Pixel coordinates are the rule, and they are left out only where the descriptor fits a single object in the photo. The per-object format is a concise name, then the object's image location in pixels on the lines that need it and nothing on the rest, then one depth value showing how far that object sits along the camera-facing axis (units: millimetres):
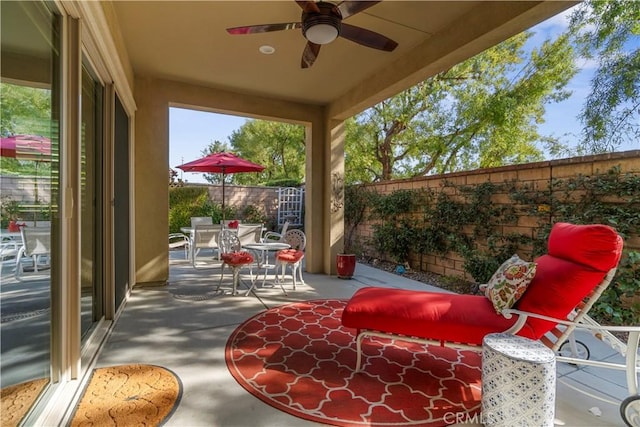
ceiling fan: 2494
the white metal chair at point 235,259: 4230
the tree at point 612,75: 5152
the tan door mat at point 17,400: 1329
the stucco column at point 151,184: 4594
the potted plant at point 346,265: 5297
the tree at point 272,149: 15050
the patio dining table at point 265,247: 4570
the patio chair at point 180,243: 6856
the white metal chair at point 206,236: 5781
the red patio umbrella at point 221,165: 6074
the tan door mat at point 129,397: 1791
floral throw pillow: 2148
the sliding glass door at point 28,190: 1313
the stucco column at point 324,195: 5762
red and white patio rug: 1899
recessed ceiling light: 3703
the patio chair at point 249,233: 5760
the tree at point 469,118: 7965
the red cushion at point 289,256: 4562
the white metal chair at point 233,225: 6379
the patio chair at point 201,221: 7328
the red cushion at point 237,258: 4223
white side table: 1597
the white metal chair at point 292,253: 4586
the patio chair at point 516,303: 1957
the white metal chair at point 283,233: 5697
